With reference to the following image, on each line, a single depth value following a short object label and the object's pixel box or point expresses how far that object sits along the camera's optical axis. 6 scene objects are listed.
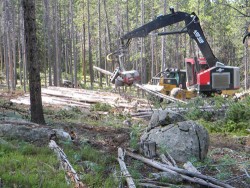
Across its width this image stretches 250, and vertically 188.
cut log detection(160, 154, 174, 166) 6.54
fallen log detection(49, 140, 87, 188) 5.09
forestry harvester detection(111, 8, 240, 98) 16.03
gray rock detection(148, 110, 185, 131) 8.28
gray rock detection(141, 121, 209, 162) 7.29
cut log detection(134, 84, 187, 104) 15.39
